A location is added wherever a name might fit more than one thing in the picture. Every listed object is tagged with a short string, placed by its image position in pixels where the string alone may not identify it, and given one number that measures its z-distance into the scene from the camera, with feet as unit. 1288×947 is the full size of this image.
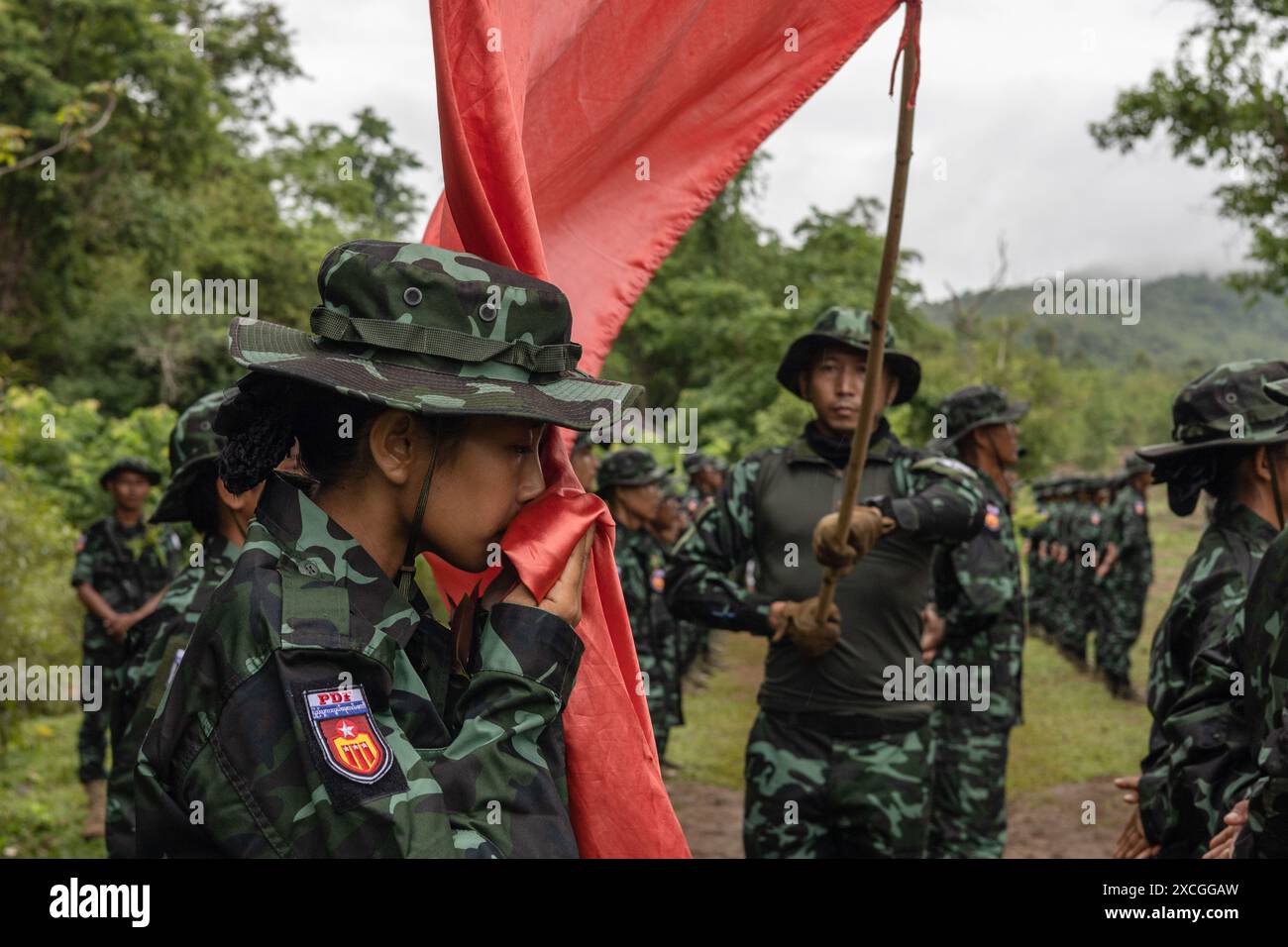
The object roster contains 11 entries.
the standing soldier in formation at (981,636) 21.85
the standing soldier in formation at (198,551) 14.75
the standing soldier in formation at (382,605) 6.29
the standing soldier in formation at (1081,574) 53.78
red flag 8.10
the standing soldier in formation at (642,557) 31.17
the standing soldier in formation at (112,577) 29.58
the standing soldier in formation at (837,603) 15.12
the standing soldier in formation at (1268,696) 8.14
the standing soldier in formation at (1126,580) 47.96
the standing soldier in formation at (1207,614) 11.08
